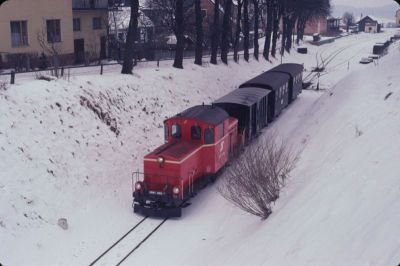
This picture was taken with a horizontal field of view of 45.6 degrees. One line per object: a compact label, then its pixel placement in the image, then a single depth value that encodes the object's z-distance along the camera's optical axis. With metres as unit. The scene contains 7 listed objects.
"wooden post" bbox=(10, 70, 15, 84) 19.42
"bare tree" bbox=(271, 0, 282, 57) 57.34
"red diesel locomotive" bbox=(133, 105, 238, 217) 16.77
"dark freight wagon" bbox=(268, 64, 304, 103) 34.84
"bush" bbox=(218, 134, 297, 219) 14.42
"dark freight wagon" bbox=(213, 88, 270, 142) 22.61
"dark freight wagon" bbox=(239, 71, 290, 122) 28.00
